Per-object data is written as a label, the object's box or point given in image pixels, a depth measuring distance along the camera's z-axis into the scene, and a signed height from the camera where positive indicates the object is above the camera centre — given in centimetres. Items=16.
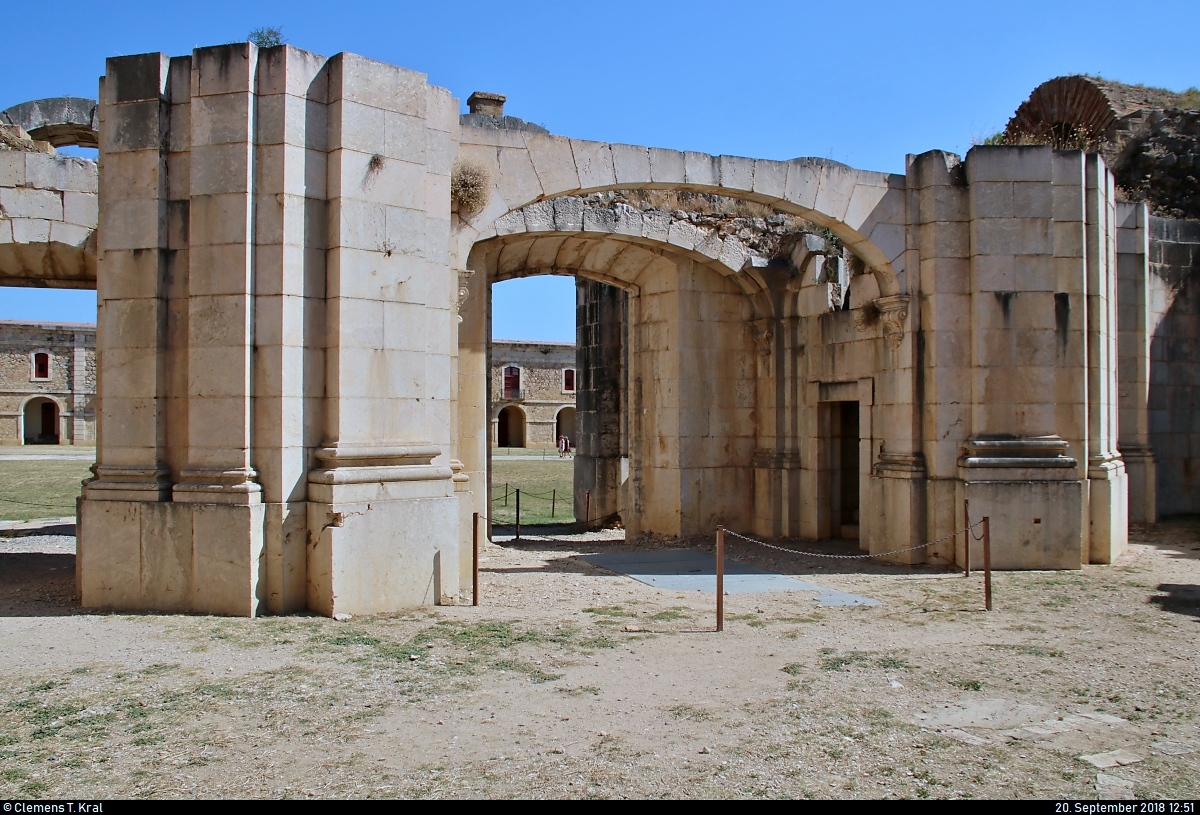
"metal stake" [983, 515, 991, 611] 823 -131
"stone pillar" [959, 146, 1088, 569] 1052 +126
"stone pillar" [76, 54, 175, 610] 776 +77
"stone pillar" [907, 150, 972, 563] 1066 +95
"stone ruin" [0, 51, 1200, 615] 766 +95
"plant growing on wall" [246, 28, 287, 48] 860 +343
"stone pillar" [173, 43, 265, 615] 750 +67
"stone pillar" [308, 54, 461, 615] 769 +50
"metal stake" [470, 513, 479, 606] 810 -123
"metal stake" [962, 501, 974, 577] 1006 -135
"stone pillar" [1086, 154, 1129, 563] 1084 +28
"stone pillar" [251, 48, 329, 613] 761 +84
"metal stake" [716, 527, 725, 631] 737 -121
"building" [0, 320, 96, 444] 4209 +212
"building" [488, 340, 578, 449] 4778 +169
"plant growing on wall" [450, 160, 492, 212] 932 +228
